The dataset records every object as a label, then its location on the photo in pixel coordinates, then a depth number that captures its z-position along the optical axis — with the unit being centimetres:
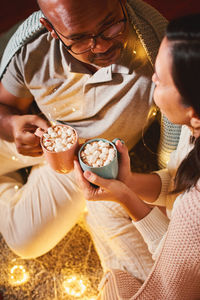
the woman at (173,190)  81
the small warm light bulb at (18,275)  158
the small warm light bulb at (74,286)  151
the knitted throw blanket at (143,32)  112
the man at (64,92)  103
